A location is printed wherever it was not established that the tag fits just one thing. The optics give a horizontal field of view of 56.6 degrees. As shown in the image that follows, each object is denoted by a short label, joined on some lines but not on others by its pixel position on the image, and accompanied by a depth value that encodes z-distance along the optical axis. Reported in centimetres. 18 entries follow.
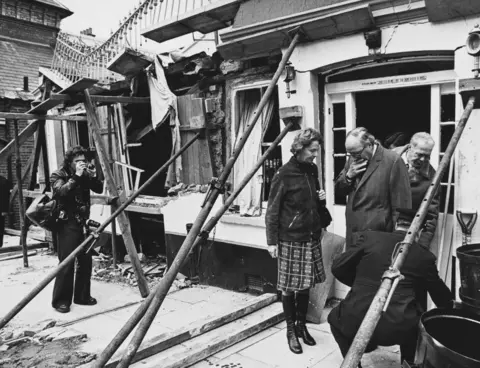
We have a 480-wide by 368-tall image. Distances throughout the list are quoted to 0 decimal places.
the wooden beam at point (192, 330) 432
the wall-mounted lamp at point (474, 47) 400
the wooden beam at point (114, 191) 642
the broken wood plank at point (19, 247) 1020
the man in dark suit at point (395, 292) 313
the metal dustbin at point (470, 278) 325
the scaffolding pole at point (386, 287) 230
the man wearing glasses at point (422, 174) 407
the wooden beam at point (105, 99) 642
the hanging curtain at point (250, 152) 642
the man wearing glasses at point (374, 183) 390
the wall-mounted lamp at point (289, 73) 545
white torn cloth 754
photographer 609
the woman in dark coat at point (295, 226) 436
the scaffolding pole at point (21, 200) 863
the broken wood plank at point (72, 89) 616
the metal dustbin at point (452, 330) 281
